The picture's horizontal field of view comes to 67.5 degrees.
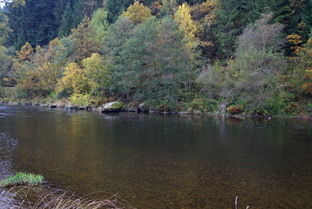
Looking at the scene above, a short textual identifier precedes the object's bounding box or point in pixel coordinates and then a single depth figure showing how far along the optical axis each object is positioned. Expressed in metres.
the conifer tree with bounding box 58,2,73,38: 74.58
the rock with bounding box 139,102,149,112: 38.16
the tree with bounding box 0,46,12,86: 60.97
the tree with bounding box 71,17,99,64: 48.12
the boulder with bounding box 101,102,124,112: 37.41
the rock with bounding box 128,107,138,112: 39.03
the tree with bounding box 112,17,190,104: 36.78
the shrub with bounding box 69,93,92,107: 42.70
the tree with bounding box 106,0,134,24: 63.78
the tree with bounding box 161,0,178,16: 53.16
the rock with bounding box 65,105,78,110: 42.34
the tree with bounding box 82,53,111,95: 42.97
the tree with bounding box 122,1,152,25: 49.46
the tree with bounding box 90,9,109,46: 51.62
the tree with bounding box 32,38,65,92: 53.38
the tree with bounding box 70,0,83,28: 73.97
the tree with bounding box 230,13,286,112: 29.27
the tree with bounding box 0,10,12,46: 82.00
